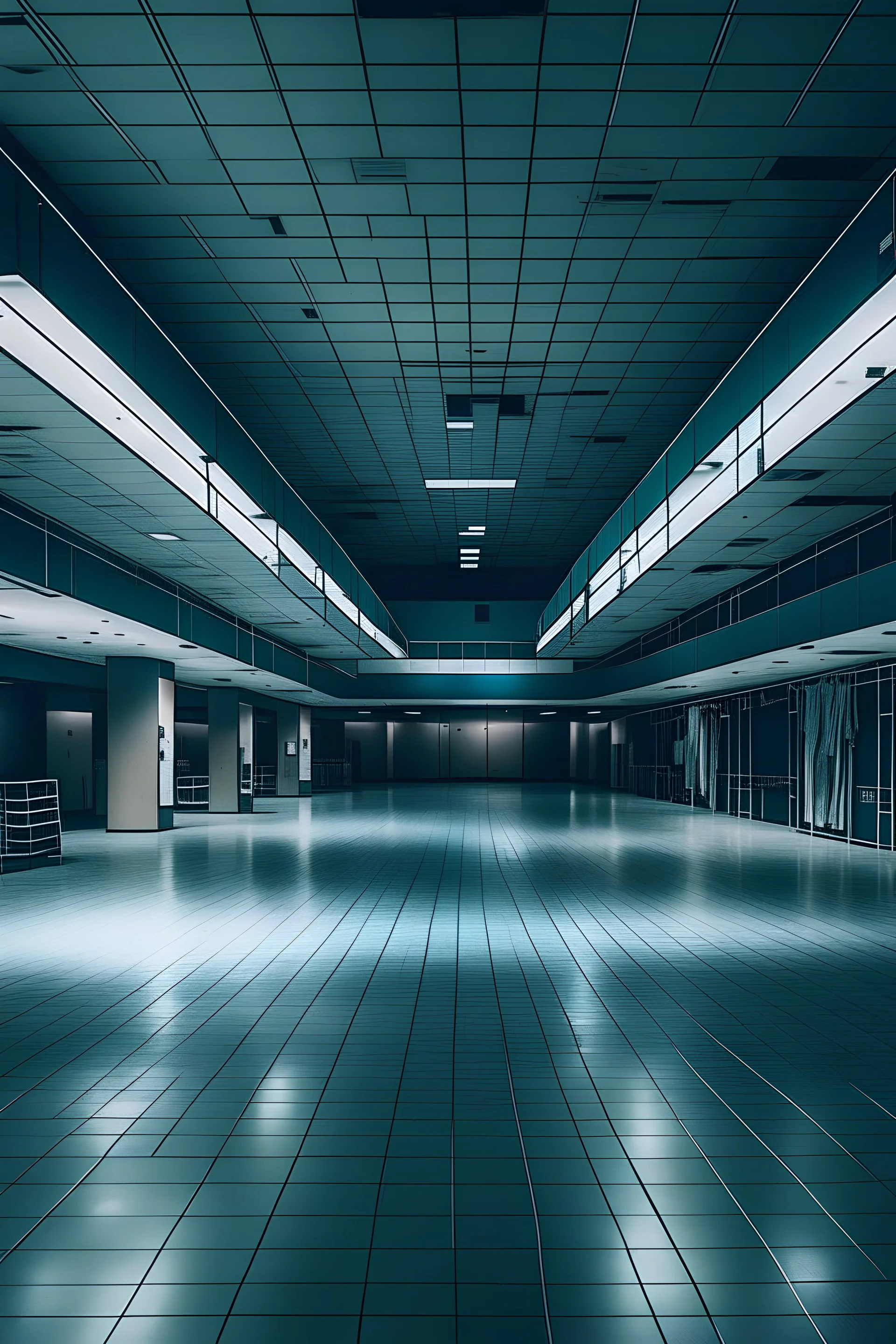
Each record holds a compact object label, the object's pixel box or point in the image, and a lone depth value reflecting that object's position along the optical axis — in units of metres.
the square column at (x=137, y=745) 19.30
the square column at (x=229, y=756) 26.30
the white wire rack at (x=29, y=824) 14.21
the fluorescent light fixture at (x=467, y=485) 17.80
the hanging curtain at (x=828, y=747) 17.94
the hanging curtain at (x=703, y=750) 27.17
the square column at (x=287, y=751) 34.72
